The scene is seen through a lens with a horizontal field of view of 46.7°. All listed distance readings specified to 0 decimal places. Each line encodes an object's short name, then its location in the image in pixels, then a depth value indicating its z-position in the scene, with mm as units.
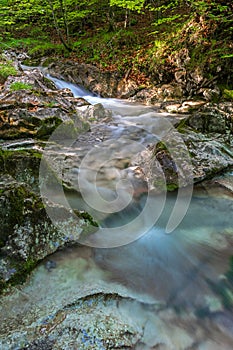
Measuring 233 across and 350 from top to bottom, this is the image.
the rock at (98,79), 10734
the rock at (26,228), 2576
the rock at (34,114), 5383
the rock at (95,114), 7658
